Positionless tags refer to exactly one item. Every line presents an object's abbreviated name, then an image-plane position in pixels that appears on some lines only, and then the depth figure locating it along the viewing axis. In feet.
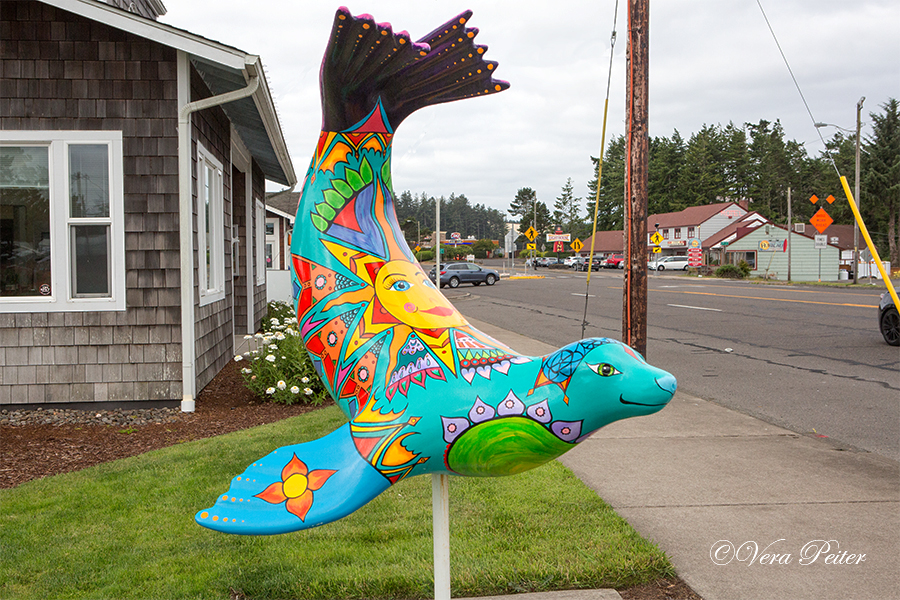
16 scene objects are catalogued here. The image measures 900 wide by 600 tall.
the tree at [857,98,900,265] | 171.83
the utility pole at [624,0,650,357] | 19.83
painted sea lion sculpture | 5.80
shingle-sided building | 22.82
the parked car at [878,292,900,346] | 39.70
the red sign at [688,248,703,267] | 175.32
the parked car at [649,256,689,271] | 194.80
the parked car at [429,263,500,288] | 118.93
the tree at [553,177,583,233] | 395.55
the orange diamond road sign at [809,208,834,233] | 104.83
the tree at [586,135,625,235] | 279.90
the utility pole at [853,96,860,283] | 90.74
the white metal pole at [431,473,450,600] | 7.80
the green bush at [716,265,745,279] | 143.74
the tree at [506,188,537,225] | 428.03
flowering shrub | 25.35
